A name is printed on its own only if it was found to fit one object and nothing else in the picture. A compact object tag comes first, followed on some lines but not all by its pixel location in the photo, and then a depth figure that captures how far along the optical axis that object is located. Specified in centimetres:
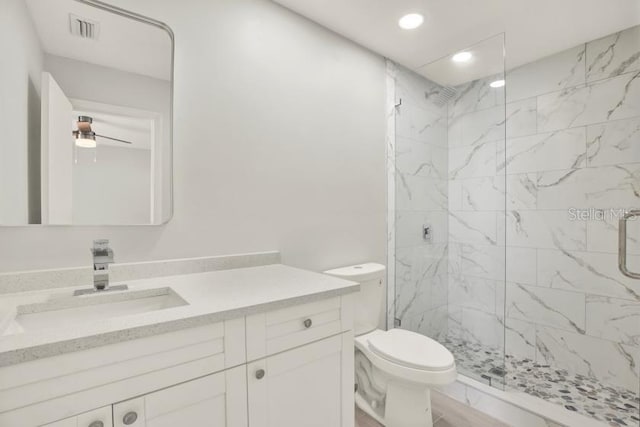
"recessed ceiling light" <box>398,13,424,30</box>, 190
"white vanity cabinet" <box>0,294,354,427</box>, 74
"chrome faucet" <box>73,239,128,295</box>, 115
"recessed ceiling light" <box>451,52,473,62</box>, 222
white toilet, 158
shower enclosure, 211
